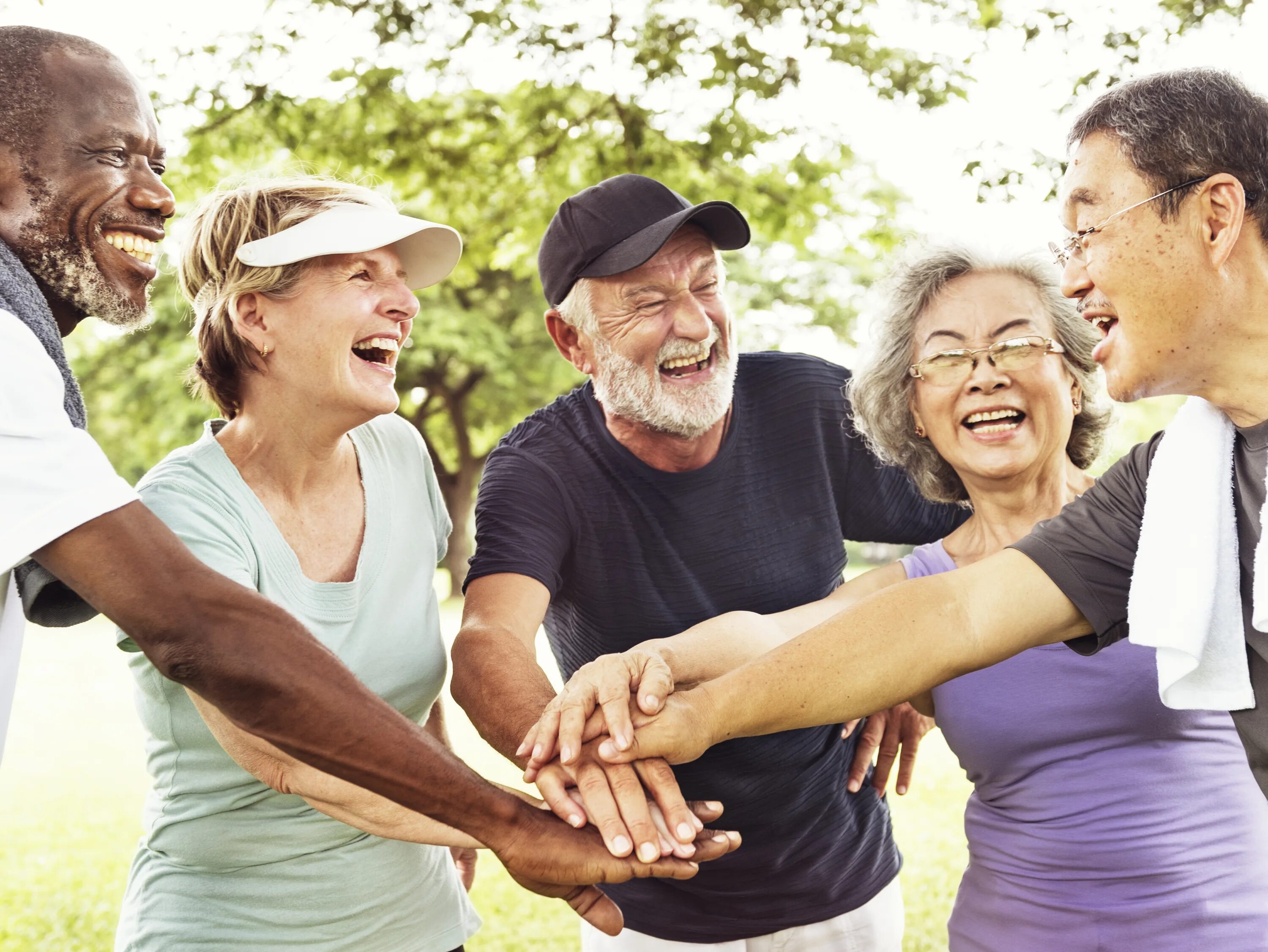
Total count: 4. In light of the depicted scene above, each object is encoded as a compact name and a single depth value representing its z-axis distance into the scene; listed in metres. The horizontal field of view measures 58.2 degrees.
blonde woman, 2.43
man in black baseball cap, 3.06
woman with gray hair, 2.47
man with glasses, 2.10
